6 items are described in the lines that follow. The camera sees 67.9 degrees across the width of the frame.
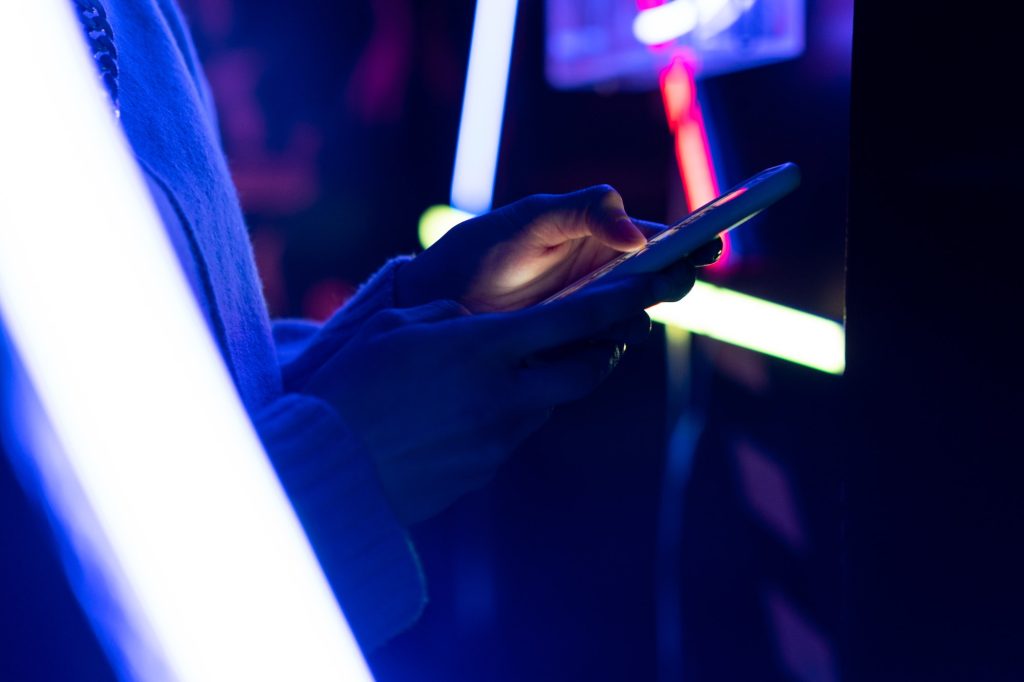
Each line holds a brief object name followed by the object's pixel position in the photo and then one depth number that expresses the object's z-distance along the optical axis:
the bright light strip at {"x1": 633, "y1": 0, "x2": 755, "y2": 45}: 0.92
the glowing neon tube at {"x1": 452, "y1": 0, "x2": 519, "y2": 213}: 1.21
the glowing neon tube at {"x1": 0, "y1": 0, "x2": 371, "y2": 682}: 0.33
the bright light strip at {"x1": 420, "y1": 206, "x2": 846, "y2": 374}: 0.80
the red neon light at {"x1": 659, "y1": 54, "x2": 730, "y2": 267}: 1.05
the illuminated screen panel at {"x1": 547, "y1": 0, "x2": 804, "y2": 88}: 0.90
